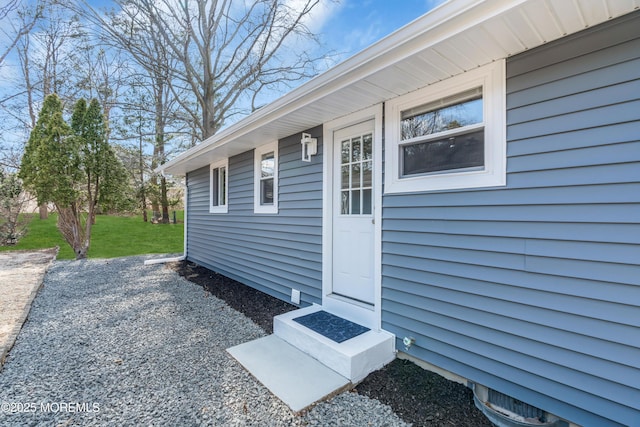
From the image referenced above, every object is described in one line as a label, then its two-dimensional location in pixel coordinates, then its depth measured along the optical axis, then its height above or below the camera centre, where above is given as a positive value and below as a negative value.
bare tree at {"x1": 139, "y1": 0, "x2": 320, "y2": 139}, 9.63 +5.89
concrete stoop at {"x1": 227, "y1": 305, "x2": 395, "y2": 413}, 2.26 -1.32
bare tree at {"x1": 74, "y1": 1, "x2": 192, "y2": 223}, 8.92 +5.36
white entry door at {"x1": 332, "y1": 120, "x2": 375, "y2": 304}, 3.19 +0.03
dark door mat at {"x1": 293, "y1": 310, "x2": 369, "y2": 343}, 2.77 -1.12
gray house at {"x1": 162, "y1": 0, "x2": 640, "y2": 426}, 1.65 +0.11
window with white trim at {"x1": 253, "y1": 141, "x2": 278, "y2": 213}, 4.51 +0.60
